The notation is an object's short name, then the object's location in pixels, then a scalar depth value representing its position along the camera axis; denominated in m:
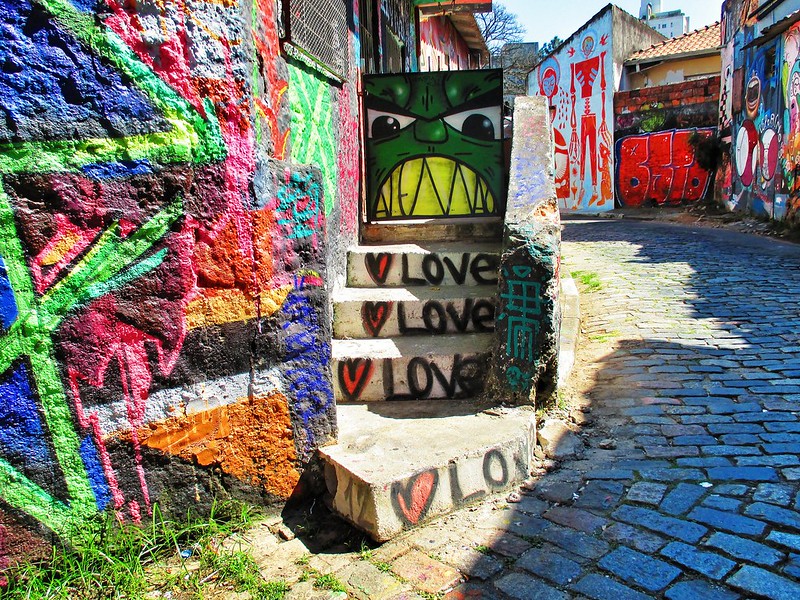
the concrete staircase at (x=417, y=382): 3.05
